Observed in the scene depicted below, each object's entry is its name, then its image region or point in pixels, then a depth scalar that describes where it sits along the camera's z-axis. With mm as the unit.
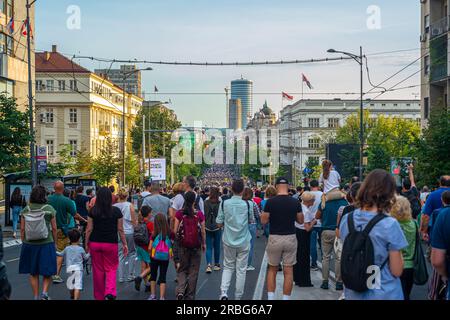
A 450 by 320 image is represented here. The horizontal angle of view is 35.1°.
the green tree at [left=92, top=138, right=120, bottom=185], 50625
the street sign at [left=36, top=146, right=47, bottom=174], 29391
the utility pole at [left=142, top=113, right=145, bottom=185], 60406
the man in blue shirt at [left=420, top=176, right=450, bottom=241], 11805
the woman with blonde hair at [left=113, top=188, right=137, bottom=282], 13273
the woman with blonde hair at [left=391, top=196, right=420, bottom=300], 8867
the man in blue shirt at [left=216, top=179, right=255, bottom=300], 10938
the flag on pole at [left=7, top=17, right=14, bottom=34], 37816
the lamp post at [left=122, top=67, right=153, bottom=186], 46912
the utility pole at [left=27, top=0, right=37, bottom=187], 27234
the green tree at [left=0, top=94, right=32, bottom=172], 28000
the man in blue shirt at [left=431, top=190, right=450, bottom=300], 6688
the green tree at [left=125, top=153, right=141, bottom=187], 58594
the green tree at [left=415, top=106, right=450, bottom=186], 29938
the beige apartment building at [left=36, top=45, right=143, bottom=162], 82562
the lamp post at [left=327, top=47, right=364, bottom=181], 38500
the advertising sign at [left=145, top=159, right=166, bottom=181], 58188
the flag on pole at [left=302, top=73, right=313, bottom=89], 85312
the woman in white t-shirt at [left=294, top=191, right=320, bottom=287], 12486
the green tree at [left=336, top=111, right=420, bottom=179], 50003
